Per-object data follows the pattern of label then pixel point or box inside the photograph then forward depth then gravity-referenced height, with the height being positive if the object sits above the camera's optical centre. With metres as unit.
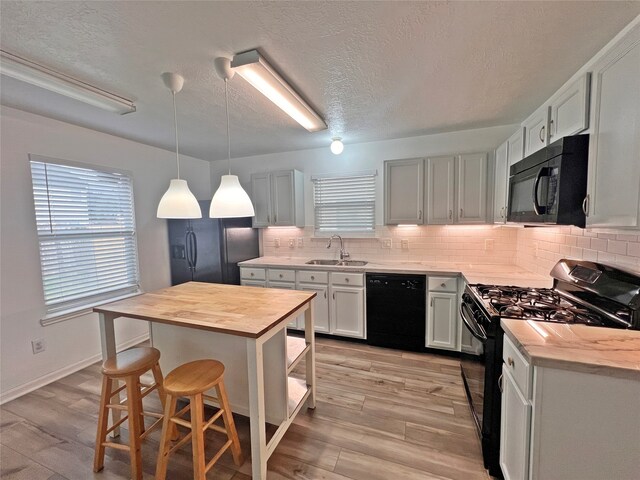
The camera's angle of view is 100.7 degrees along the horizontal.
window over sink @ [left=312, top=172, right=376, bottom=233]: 3.69 +0.28
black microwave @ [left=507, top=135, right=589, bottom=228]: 1.51 +0.22
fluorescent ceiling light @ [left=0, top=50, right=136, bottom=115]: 1.61 +0.99
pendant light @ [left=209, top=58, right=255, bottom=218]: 1.87 +0.16
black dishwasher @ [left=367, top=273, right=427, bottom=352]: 2.94 -1.02
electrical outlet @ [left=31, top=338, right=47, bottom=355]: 2.53 -1.14
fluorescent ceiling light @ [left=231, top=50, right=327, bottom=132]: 1.60 +0.97
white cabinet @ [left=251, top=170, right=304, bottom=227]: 3.78 +0.37
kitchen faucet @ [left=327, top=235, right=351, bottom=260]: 3.76 -0.41
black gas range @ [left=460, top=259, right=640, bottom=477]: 1.46 -0.56
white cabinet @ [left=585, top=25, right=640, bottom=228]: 1.20 +0.38
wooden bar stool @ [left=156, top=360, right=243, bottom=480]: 1.45 -1.06
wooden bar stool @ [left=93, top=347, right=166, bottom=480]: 1.57 -1.10
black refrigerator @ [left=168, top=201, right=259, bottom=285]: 3.53 -0.33
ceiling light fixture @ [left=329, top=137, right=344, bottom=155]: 3.16 +0.92
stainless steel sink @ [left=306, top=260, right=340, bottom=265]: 3.75 -0.56
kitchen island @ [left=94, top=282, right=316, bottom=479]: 1.51 -0.85
